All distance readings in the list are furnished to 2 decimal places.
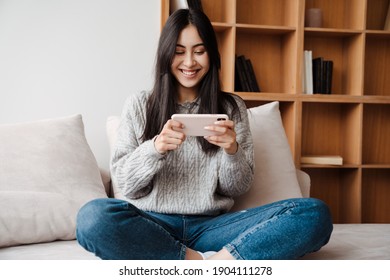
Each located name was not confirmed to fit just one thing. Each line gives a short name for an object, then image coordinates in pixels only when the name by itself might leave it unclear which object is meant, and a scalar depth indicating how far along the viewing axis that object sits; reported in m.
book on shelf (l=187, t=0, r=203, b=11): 2.47
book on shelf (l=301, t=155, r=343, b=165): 2.62
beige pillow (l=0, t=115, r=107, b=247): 1.60
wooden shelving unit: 2.57
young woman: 1.36
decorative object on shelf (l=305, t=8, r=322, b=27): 2.68
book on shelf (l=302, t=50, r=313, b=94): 2.62
